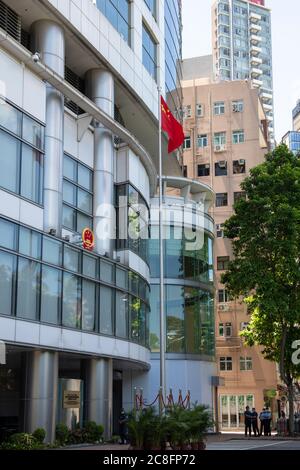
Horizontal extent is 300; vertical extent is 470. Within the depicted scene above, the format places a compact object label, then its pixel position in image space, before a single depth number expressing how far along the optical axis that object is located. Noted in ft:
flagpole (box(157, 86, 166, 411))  92.53
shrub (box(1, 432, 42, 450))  70.38
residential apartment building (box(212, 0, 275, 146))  551.59
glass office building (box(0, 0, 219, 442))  78.64
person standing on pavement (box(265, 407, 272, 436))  123.44
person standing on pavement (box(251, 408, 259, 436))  124.06
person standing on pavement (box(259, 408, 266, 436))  123.54
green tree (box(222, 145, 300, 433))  123.03
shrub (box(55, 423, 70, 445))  82.74
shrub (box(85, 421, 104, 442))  88.12
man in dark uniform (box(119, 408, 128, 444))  93.15
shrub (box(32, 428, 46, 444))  76.43
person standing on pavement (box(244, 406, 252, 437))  124.67
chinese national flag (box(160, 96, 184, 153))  109.91
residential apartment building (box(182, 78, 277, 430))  196.03
